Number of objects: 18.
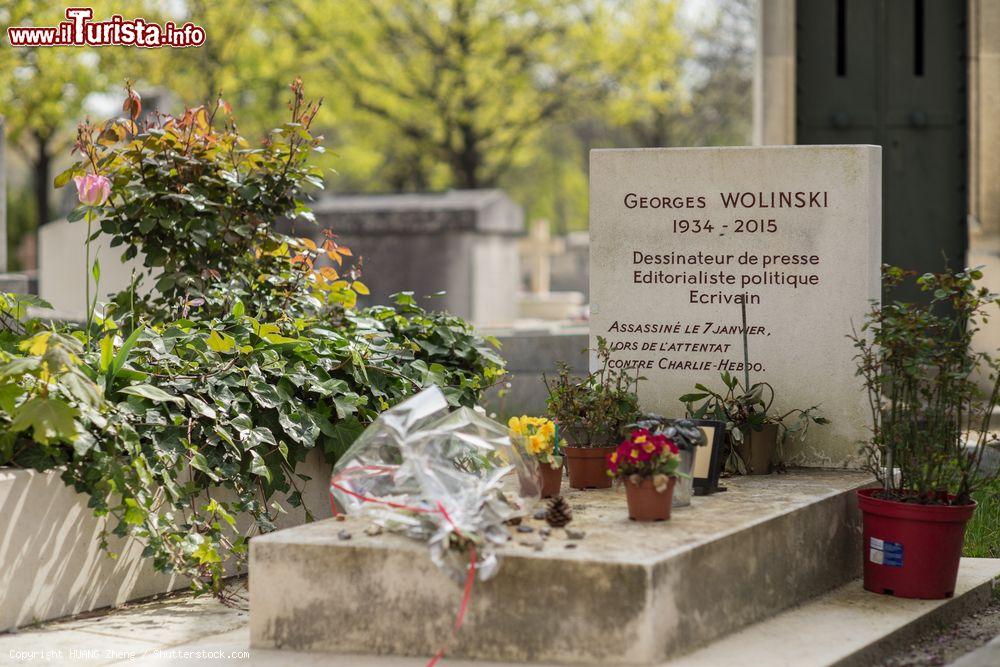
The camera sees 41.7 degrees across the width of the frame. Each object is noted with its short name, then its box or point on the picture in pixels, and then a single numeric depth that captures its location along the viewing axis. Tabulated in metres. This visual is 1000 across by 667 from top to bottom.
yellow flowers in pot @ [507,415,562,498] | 5.36
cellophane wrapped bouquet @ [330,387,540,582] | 4.39
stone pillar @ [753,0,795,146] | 9.82
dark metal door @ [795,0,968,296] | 9.83
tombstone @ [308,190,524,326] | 14.26
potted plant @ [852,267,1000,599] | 5.16
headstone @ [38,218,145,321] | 12.47
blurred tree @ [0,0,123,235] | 21.86
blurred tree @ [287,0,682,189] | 25.92
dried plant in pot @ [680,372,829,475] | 5.99
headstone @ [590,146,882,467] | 6.18
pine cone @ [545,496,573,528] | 4.71
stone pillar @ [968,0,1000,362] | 9.38
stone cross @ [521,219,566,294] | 23.27
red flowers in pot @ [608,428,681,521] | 4.79
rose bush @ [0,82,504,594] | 5.21
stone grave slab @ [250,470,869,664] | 4.19
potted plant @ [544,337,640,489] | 5.70
